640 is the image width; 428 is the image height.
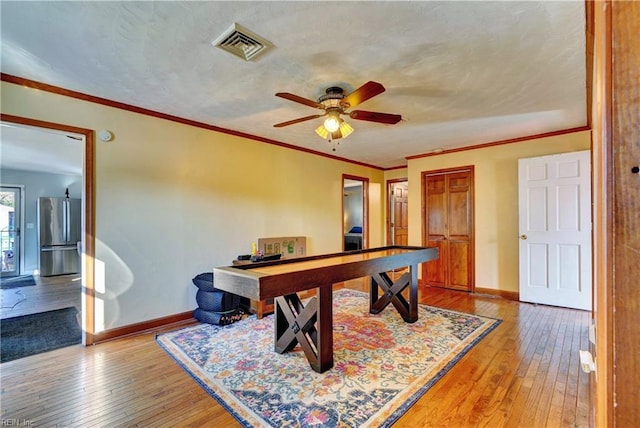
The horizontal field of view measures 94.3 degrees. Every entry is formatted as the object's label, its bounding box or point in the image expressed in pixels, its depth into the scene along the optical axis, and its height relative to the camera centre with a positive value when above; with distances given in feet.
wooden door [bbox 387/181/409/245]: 22.53 +0.05
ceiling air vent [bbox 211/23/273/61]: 6.17 +3.81
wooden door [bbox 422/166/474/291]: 16.12 -0.65
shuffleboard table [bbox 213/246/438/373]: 6.26 -1.58
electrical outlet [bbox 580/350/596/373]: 3.37 -1.77
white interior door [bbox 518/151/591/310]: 12.23 -0.68
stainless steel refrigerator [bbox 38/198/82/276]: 21.17 -1.44
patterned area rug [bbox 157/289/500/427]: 6.18 -4.05
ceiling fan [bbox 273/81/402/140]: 8.38 +2.90
